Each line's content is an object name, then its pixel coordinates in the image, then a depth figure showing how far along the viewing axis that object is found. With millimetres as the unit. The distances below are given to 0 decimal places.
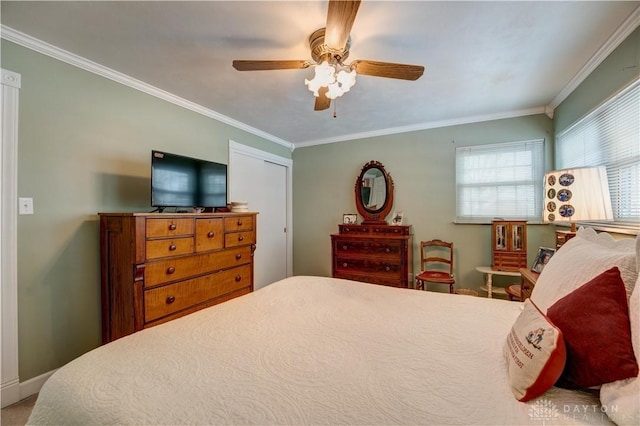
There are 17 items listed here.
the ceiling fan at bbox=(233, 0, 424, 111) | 1600
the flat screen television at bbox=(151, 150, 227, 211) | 2213
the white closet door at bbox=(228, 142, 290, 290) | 3553
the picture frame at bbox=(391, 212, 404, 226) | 3707
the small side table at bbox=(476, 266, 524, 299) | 2876
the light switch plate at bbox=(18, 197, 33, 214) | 1804
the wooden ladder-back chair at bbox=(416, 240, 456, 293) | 3206
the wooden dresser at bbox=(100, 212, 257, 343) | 1918
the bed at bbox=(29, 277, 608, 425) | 702
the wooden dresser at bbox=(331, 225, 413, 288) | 3295
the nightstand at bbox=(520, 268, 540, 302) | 2045
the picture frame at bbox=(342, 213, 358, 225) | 4012
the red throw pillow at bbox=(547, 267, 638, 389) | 706
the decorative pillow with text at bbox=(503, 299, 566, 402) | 732
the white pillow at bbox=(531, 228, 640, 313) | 840
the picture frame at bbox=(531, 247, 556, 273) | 2316
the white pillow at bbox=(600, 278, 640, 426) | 622
